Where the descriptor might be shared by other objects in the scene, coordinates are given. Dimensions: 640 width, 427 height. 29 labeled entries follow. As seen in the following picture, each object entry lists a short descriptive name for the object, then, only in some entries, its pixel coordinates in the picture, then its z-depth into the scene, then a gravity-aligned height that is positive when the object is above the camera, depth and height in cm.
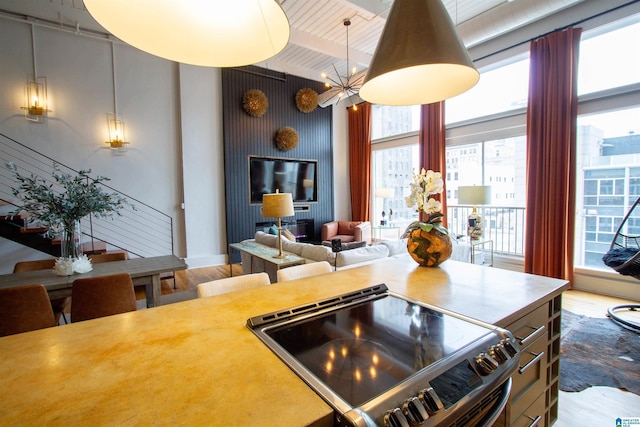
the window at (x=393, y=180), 671 +44
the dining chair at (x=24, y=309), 184 -69
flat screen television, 611 +49
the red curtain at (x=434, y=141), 528 +106
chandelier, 465 +196
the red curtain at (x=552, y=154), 372 +56
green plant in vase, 234 -4
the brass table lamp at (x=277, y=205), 299 -6
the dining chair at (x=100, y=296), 210 -70
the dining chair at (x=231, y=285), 148 -45
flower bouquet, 174 -19
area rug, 201 -128
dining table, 228 -63
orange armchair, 626 -73
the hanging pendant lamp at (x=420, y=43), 110 +61
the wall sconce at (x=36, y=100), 432 +155
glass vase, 248 -32
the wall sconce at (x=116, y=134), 488 +115
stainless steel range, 66 -47
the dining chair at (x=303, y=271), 170 -45
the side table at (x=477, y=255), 385 -83
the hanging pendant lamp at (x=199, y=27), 92 +59
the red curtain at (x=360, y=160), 707 +96
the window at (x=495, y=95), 441 +168
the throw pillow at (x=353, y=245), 355 -58
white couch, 290 -61
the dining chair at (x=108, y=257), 315 -62
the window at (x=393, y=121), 617 +176
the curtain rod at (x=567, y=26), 339 +220
